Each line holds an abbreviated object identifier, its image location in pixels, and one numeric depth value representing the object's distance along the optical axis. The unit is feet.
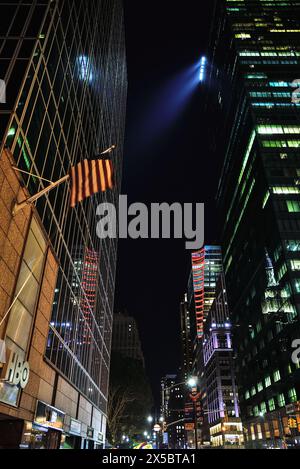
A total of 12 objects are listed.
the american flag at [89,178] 52.08
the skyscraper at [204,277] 584.81
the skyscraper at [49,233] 51.90
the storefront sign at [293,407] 196.09
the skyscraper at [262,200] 231.91
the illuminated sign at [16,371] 47.55
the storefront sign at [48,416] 61.71
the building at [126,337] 600.80
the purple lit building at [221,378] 388.08
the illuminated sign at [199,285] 581.53
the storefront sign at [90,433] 113.23
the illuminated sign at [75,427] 89.40
